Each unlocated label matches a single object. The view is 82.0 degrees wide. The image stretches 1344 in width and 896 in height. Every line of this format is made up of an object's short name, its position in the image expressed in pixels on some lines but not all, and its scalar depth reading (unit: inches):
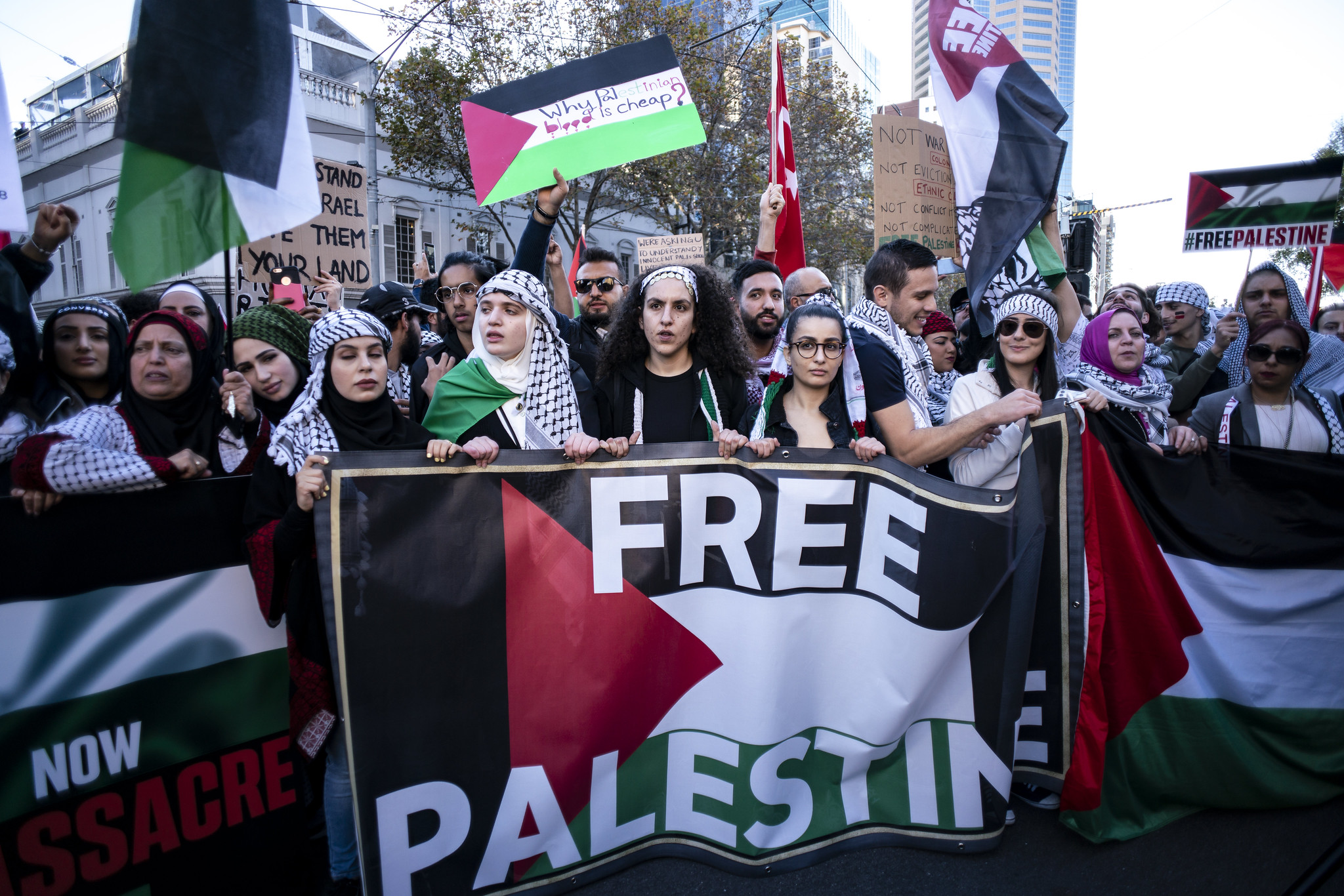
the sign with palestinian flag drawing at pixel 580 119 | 136.5
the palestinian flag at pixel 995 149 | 156.5
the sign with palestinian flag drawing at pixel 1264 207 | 197.0
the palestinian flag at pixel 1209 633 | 108.7
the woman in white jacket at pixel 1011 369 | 116.1
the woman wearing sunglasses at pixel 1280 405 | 127.5
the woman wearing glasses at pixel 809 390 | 112.3
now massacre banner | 81.9
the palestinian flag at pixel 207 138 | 84.7
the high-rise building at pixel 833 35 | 1056.2
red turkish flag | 204.8
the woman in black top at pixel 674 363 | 120.3
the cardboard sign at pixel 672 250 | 218.2
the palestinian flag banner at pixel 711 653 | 93.6
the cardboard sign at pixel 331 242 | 189.6
